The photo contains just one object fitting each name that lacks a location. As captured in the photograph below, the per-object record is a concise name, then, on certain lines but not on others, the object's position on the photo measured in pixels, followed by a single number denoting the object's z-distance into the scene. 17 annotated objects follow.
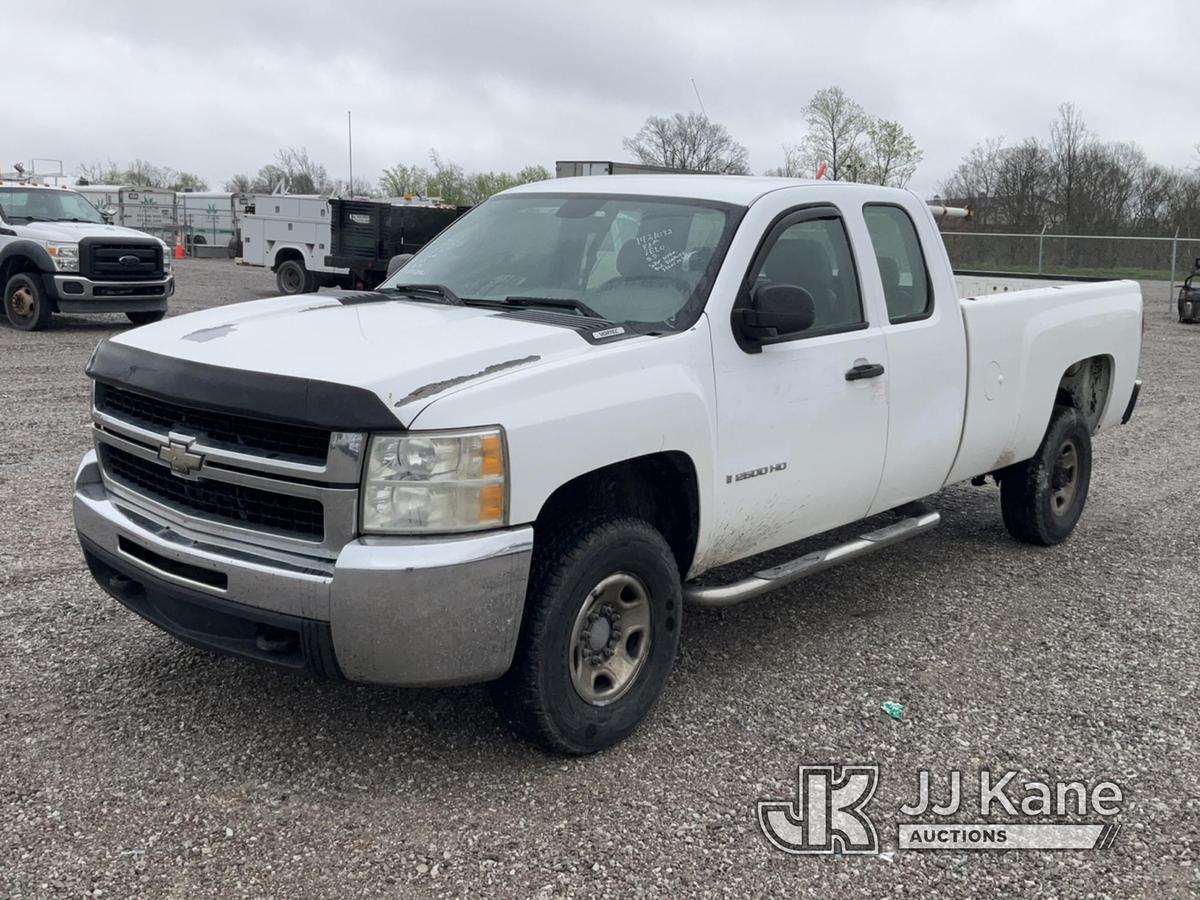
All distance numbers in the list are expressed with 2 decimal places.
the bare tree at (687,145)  54.41
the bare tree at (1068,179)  48.69
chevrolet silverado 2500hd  3.41
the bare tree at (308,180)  69.44
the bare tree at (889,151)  50.25
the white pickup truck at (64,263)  15.82
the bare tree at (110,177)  90.85
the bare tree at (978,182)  54.06
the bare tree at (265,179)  73.11
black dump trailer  20.33
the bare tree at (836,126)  51.12
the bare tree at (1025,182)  49.28
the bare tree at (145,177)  88.19
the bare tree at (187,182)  82.62
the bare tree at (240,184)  80.89
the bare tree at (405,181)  64.75
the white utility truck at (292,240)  22.30
